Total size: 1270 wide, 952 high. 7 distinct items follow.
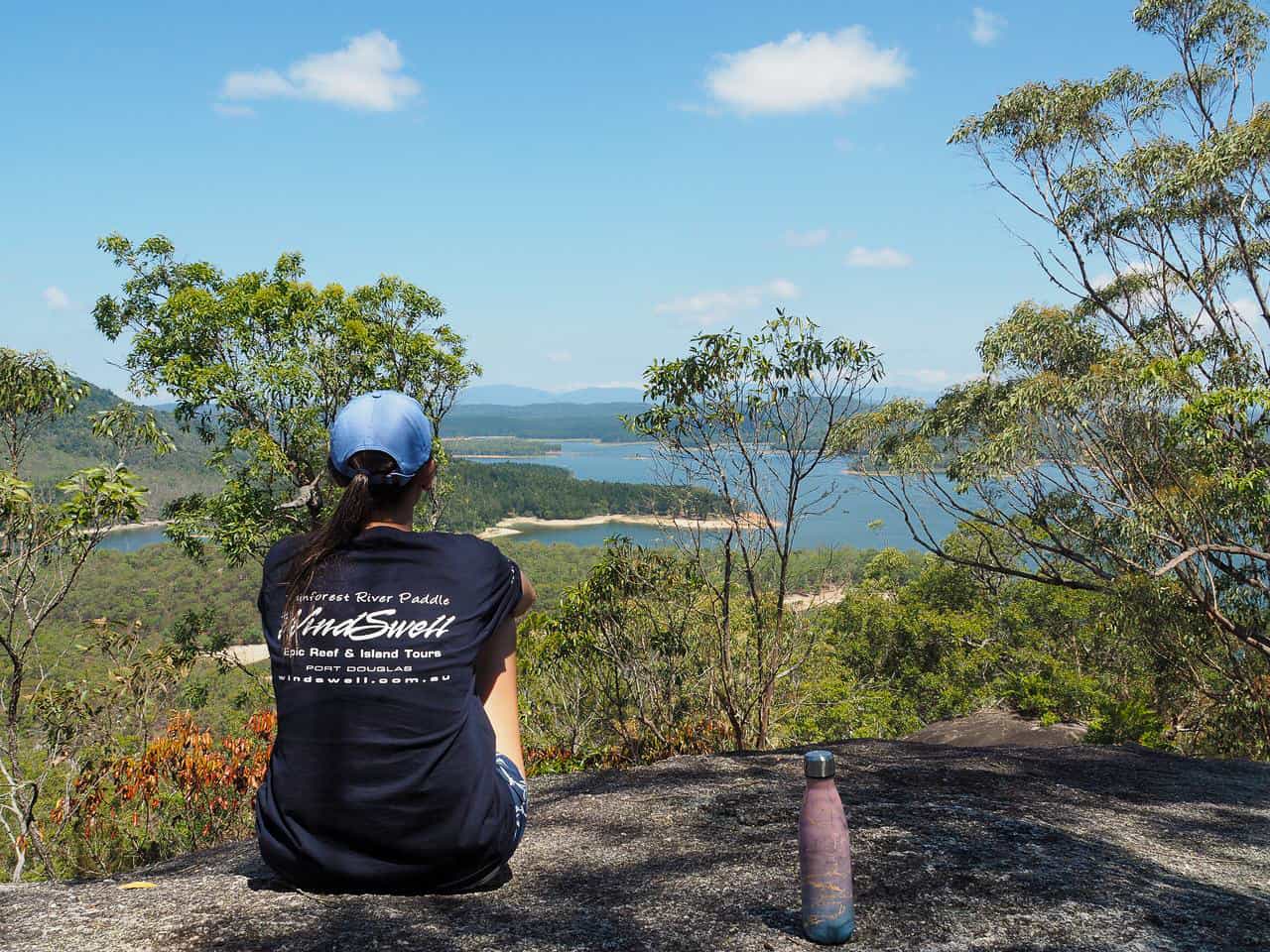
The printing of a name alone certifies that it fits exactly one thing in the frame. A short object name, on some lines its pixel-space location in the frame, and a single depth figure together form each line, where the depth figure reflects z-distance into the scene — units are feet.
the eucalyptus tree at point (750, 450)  25.07
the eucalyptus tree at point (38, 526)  19.13
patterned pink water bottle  7.23
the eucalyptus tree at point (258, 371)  35.27
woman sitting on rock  6.52
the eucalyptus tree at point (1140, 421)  33.91
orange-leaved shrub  22.57
